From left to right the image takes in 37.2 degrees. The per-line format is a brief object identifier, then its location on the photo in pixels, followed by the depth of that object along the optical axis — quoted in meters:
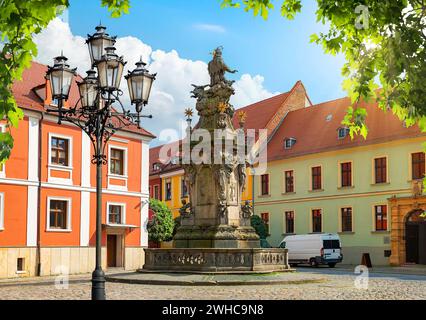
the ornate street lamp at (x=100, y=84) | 11.66
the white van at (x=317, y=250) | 35.50
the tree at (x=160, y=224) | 43.91
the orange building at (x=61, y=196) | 28.19
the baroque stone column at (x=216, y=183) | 20.36
